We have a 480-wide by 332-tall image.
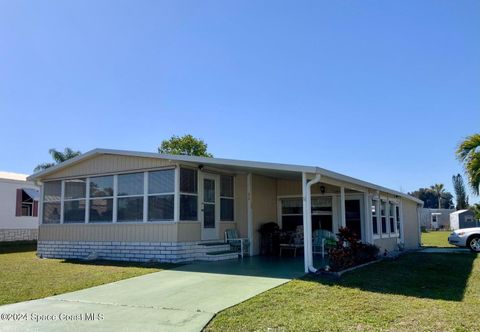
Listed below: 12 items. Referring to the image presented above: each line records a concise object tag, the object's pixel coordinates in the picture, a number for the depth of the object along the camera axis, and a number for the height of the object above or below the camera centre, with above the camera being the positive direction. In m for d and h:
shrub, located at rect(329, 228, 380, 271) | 9.95 -0.84
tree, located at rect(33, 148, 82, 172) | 30.36 +4.60
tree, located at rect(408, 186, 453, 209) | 94.50 +4.56
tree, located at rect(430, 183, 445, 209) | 82.62 +5.56
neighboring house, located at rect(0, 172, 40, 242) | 21.89 +0.63
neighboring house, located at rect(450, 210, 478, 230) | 45.97 -0.23
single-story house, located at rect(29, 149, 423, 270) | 12.28 +0.49
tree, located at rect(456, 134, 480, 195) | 11.50 +1.64
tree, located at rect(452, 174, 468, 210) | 64.94 +3.92
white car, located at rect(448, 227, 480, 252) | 17.59 -0.86
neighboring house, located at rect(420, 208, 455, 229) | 58.08 -0.14
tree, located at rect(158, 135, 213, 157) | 35.91 +6.18
